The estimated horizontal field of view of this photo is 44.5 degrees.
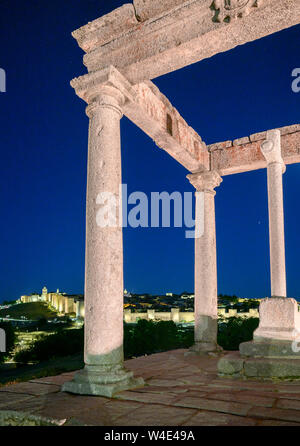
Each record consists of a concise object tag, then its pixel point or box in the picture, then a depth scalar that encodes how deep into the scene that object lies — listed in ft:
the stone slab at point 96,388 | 20.79
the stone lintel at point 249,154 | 38.45
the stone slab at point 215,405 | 17.58
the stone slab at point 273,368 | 24.80
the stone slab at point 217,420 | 15.61
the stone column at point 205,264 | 39.99
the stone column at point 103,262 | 21.99
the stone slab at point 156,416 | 15.93
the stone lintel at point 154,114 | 25.05
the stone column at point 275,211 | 32.50
